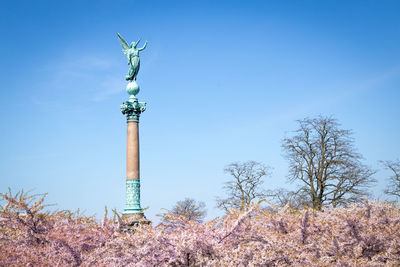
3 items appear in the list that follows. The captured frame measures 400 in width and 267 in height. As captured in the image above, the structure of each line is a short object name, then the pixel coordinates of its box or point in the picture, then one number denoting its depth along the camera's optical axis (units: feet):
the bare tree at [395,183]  96.75
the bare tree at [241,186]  113.19
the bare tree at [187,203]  157.40
